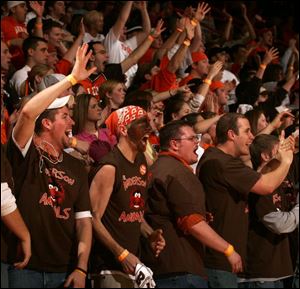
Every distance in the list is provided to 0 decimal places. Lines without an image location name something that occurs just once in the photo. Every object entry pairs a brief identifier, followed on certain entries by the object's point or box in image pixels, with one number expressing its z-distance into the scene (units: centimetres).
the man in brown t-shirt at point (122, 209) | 991
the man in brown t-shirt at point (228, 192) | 1130
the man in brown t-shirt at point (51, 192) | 895
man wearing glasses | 1045
